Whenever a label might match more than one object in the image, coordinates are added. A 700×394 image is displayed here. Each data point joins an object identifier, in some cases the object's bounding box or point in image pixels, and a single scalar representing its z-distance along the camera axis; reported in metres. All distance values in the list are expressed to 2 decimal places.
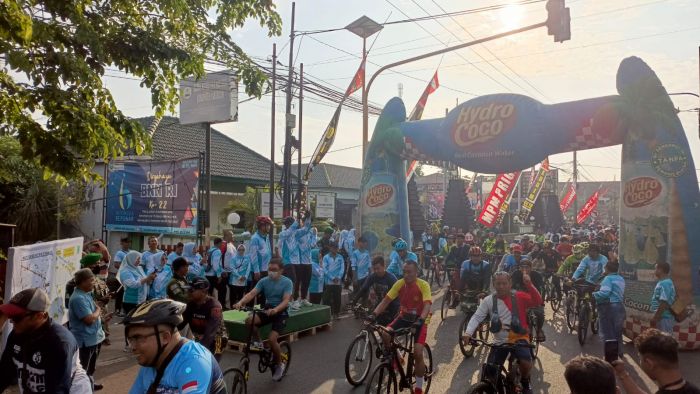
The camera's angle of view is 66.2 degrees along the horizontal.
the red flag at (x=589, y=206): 34.59
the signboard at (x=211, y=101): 18.48
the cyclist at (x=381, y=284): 8.02
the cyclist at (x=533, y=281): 8.55
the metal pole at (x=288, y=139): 18.95
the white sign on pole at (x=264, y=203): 19.77
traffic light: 10.77
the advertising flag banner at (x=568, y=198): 39.81
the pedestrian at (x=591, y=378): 2.86
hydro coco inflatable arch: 10.16
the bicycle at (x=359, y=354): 7.47
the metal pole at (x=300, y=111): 19.15
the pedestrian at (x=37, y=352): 3.59
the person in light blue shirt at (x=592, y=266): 11.07
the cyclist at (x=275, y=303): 7.43
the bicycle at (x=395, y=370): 6.72
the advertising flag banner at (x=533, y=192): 30.61
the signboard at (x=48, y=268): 6.75
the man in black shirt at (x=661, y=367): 3.18
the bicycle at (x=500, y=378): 5.51
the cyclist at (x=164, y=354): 2.70
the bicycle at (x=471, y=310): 9.92
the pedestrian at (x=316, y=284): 13.57
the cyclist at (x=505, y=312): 6.40
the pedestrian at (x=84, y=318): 6.02
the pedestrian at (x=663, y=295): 8.41
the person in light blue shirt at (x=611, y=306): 8.74
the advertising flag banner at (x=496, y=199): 21.72
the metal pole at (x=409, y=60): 12.24
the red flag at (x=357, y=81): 18.26
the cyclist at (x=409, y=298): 7.41
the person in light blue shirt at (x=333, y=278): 13.24
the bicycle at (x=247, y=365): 6.45
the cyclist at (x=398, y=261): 12.97
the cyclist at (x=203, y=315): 5.77
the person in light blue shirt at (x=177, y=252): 12.98
